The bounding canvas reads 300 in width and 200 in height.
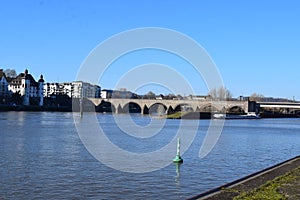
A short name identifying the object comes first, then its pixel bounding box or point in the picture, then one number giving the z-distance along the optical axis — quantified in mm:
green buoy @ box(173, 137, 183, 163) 21553
